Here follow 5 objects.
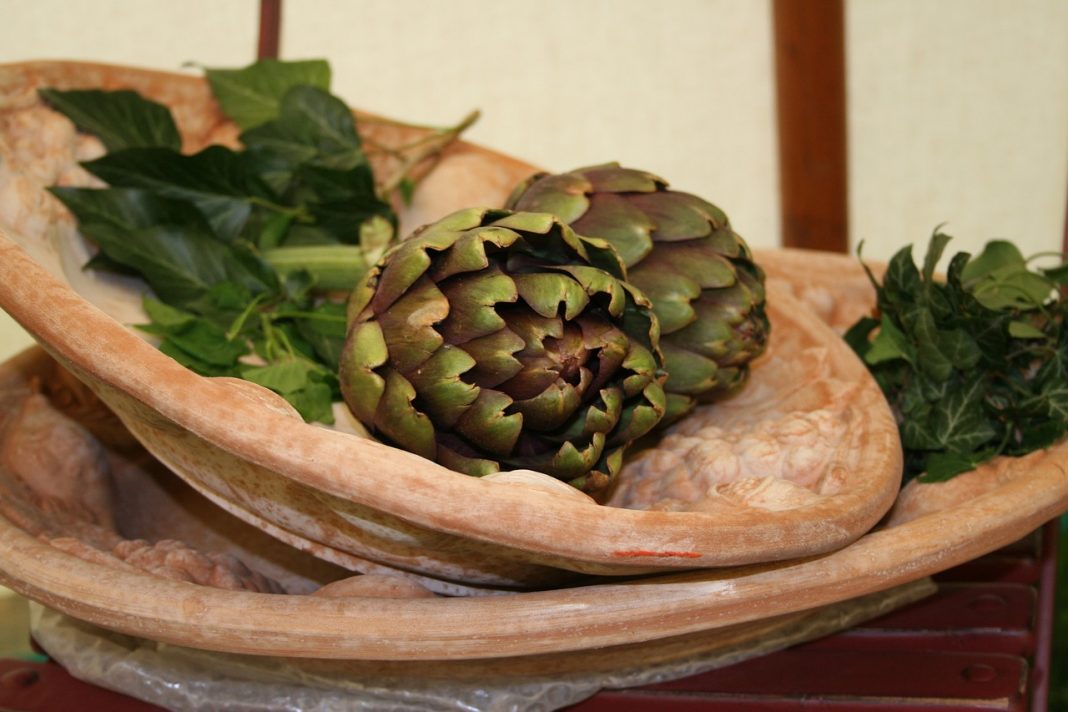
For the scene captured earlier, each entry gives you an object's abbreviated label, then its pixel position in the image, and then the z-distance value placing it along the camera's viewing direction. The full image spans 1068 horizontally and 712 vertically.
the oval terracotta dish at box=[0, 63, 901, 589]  0.78
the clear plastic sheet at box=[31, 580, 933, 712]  0.85
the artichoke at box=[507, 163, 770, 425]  0.90
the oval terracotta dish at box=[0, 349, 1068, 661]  0.80
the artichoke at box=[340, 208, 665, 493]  0.84
